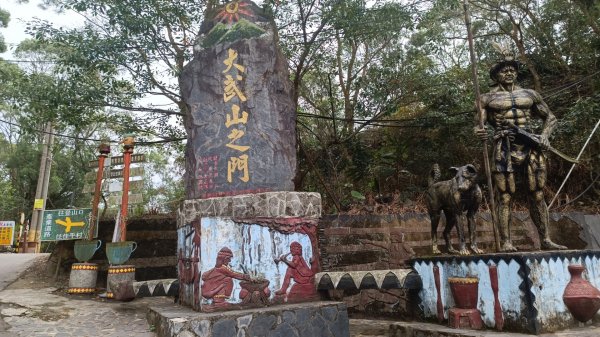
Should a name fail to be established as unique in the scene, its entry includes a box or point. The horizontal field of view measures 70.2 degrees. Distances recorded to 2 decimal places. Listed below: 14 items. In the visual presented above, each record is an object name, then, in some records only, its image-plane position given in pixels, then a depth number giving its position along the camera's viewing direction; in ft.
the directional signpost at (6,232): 62.44
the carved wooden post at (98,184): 30.78
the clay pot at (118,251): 28.04
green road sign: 30.60
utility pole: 66.49
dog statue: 18.61
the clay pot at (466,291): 16.67
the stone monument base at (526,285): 15.06
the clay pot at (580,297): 15.15
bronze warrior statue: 17.54
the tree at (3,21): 50.75
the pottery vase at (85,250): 29.78
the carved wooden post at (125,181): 29.81
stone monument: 18.02
